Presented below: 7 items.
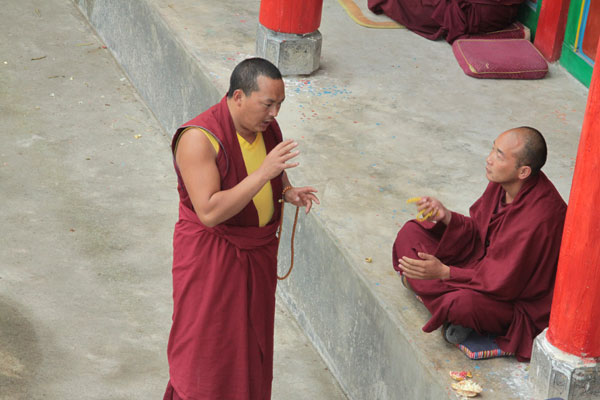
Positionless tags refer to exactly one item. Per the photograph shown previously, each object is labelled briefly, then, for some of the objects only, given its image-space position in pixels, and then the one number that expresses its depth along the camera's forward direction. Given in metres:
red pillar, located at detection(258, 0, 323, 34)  12.70
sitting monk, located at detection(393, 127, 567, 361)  7.65
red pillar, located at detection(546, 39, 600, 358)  6.53
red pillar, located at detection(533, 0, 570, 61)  13.61
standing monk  6.86
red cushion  13.41
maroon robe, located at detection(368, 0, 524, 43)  14.30
